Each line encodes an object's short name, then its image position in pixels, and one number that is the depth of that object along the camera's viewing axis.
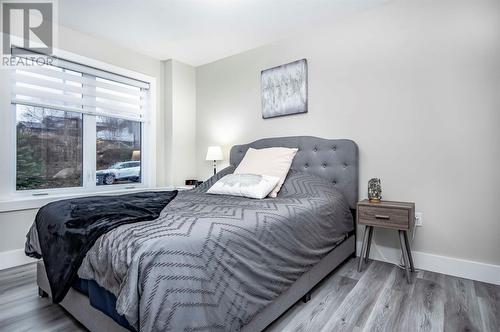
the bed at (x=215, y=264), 0.93
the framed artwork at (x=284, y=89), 2.93
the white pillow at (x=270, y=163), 2.57
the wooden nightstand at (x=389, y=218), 2.02
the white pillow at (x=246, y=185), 2.24
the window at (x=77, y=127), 2.67
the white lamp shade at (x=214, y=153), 3.51
